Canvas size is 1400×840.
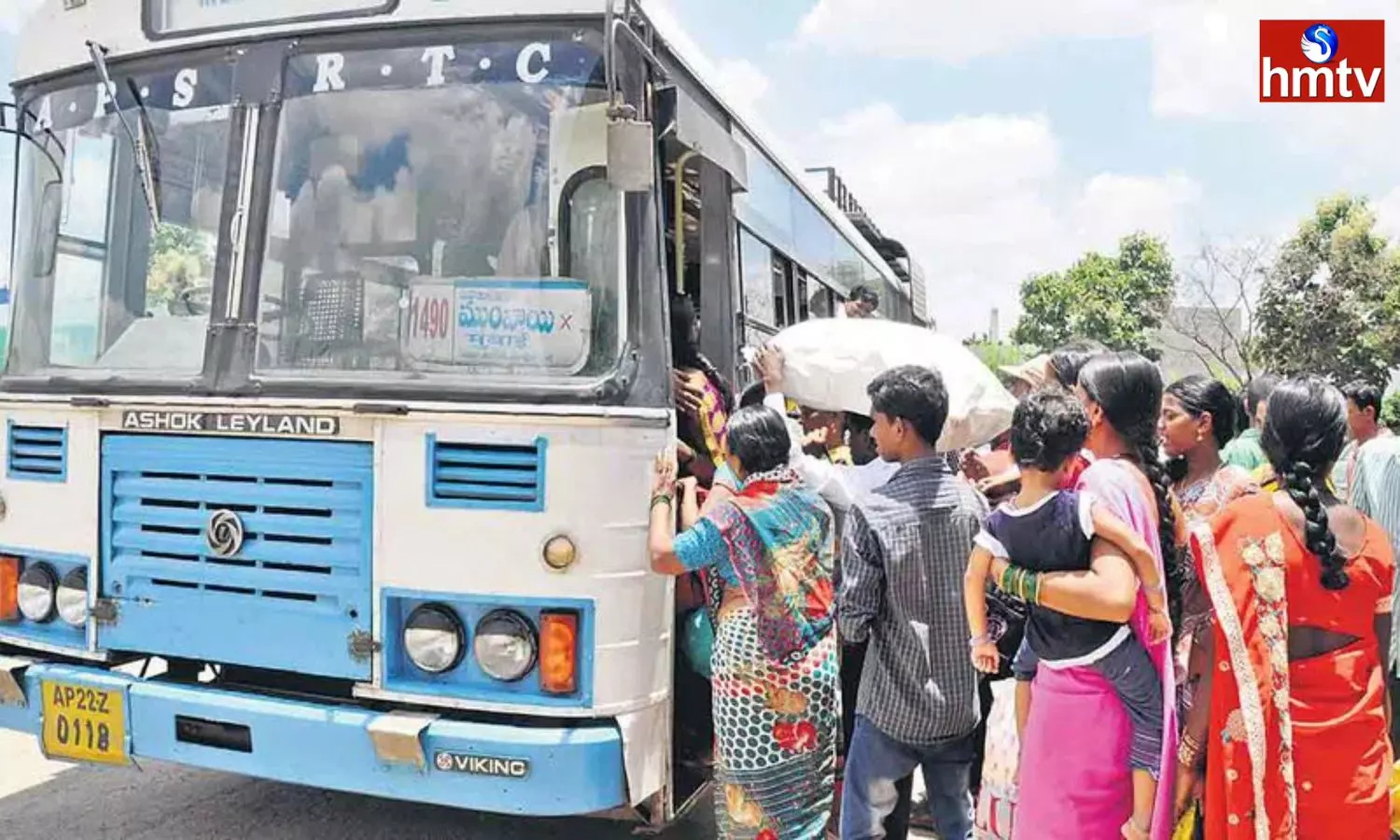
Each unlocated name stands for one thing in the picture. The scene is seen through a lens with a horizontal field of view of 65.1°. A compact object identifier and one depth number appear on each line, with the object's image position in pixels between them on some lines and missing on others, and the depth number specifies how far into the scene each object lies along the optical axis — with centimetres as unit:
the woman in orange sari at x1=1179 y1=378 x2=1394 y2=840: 242
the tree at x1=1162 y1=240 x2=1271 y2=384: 2098
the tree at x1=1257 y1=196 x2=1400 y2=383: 1884
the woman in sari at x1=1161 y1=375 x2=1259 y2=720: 326
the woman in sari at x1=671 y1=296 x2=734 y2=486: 360
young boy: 251
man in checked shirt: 294
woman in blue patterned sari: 310
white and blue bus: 314
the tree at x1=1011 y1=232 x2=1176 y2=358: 2723
